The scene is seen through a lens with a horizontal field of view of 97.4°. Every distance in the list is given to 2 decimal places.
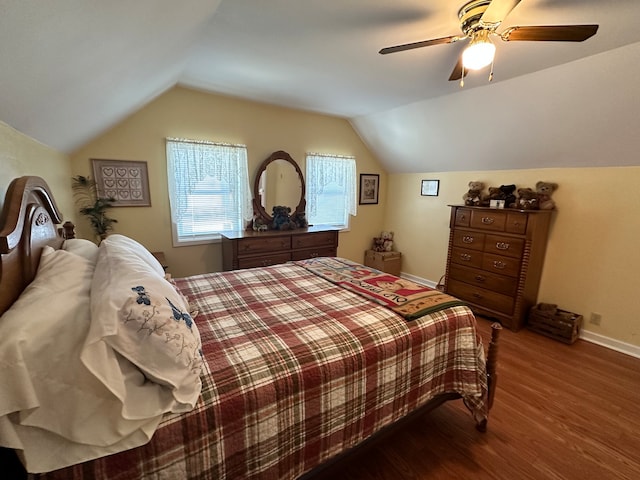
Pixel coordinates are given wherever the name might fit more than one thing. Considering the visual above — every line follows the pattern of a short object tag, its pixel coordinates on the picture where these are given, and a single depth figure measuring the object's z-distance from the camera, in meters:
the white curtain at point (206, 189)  3.14
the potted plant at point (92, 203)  2.68
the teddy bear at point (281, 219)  3.68
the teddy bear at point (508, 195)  3.20
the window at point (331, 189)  4.09
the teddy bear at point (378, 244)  4.78
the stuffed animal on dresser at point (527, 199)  3.00
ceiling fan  1.36
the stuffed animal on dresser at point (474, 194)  3.49
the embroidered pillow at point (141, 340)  0.82
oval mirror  3.65
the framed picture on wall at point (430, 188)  4.16
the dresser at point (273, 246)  3.14
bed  0.77
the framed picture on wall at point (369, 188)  4.62
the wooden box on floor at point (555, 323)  2.79
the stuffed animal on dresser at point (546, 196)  2.99
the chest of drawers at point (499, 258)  2.93
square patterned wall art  2.77
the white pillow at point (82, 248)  1.44
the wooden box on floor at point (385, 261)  4.57
